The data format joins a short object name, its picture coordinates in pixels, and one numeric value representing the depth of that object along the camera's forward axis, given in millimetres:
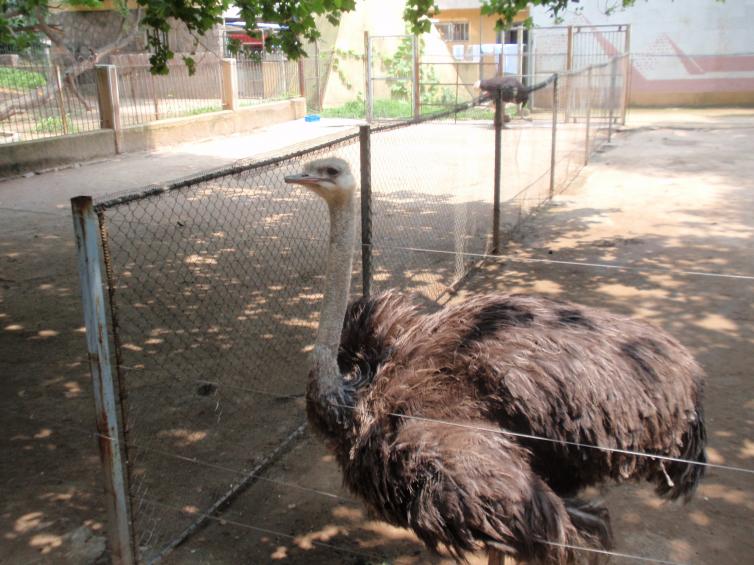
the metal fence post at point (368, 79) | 19325
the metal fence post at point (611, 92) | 15102
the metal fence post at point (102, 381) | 2434
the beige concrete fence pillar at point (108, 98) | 14547
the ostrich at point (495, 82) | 17078
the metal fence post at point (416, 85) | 19109
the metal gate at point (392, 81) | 19953
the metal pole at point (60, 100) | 13792
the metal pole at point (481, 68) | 19584
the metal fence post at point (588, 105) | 12266
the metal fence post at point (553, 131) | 8973
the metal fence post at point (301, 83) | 21323
